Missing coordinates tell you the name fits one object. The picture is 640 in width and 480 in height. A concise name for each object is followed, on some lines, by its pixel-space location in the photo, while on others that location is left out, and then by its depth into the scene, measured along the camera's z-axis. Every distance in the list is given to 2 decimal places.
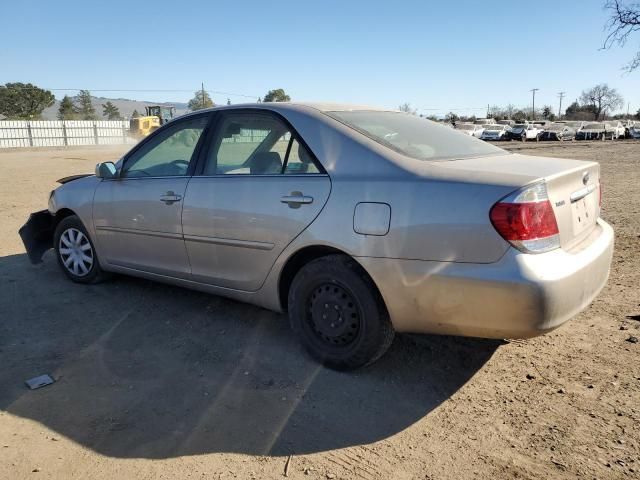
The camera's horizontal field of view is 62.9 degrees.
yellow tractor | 37.03
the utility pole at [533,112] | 109.74
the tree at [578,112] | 107.21
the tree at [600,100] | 105.56
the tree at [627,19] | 12.95
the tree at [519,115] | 104.89
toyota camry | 2.71
